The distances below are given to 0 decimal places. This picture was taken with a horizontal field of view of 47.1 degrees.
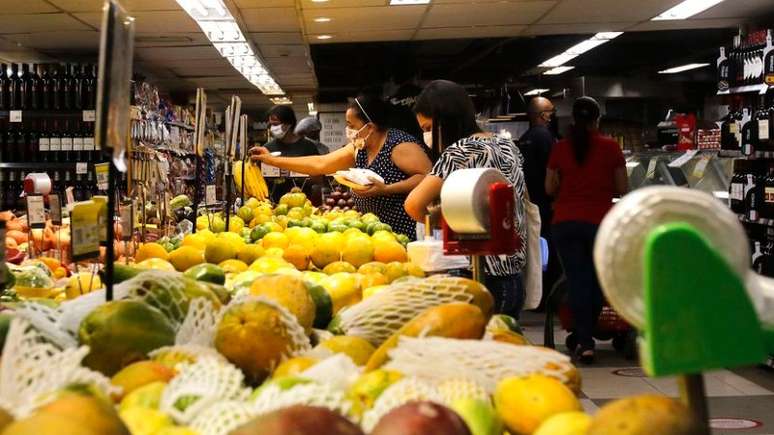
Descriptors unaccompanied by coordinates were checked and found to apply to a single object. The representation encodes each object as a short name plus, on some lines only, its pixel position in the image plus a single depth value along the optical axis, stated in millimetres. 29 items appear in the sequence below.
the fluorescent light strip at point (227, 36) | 7281
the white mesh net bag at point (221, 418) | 1023
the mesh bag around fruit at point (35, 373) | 1130
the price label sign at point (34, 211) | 3318
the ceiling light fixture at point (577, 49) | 10086
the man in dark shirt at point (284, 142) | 7723
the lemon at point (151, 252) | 2885
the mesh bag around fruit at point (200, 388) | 1118
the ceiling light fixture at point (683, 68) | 15945
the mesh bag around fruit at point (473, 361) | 1231
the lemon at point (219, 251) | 2926
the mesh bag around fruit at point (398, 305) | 1612
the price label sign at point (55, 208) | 3219
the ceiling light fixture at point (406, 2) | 7523
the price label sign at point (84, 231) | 1935
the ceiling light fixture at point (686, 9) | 7736
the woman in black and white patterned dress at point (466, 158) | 3350
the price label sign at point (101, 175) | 3357
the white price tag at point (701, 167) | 7523
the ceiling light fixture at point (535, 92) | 17359
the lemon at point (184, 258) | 2875
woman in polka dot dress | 4648
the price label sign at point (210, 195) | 4785
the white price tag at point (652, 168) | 7809
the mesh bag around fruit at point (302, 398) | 1051
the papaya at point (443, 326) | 1375
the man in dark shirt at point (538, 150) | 7328
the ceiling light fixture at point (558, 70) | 15483
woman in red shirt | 5527
